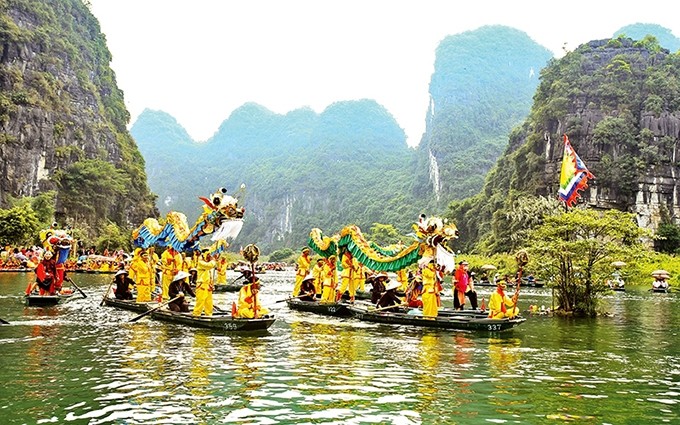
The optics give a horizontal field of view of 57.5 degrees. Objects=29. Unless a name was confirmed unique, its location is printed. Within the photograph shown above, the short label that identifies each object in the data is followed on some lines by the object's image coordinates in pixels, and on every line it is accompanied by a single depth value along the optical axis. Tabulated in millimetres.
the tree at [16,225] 37344
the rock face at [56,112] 49688
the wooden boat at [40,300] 17656
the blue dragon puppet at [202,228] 15422
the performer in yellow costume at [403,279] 19109
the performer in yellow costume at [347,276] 19031
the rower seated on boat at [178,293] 14500
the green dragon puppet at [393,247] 14414
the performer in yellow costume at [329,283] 18562
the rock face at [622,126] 52031
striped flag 21219
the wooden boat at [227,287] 26328
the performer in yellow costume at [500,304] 13781
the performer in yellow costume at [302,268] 20672
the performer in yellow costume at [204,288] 13577
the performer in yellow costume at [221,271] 23972
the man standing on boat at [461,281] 16844
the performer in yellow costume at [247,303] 13031
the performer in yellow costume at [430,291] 14359
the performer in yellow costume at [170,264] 17516
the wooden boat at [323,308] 17469
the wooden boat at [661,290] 30409
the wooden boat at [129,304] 16578
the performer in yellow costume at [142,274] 18125
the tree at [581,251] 17156
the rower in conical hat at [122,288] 18344
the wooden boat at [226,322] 12828
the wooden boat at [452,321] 13570
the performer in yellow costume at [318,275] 20359
